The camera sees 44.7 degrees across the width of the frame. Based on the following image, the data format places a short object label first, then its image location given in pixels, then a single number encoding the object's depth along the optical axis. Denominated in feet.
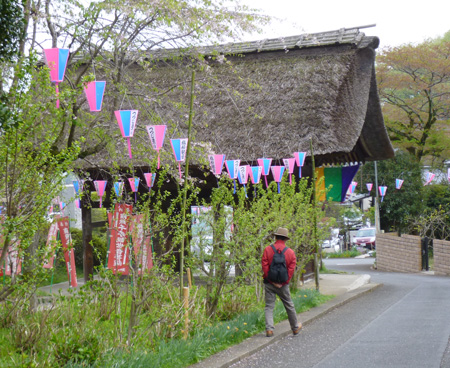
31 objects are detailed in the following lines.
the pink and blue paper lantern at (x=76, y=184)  40.49
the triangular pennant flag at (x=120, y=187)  30.15
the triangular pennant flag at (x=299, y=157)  40.75
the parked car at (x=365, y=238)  126.03
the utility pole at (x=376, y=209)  90.81
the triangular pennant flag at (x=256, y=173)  38.99
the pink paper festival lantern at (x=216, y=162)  35.06
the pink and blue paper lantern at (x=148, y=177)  39.14
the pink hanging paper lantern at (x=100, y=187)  40.98
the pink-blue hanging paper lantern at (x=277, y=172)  40.83
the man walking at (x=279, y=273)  25.52
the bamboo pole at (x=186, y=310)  21.58
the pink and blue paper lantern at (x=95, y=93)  24.75
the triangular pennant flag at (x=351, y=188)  86.69
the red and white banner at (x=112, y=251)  39.42
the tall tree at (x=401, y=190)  90.74
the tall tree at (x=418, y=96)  86.58
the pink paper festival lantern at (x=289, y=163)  41.63
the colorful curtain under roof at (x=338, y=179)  53.78
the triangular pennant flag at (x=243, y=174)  39.06
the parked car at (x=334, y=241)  133.18
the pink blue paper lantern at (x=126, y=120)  25.95
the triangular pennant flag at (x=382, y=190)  87.51
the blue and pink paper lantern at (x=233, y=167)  38.32
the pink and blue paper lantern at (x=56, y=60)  22.67
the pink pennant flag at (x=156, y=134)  27.63
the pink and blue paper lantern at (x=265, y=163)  39.79
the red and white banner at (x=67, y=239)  37.01
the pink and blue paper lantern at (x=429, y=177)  83.52
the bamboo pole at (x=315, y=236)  37.42
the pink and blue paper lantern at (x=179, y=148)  29.63
